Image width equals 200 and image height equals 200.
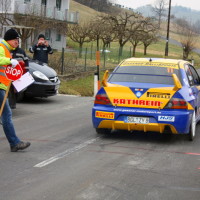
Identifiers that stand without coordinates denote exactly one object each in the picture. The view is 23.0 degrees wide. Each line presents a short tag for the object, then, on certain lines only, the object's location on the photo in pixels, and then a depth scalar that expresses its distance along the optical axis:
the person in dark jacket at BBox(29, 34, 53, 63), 16.50
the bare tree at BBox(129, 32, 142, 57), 52.16
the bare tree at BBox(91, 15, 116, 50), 50.14
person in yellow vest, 7.50
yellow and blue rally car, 8.44
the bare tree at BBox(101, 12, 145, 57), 49.84
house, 42.00
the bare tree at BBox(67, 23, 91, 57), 49.81
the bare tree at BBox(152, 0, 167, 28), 149.19
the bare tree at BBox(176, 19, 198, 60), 58.69
